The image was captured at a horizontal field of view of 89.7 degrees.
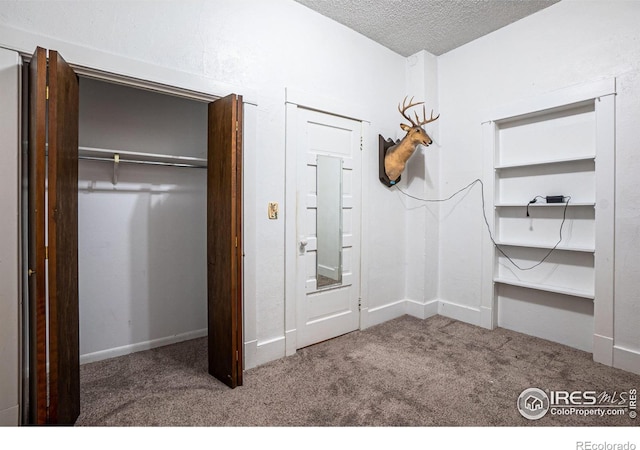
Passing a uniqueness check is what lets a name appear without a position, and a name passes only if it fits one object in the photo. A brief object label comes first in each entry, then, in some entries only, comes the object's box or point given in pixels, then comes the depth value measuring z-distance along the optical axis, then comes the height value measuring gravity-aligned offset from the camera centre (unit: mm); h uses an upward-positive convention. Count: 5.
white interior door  2791 -50
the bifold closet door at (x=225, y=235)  2107 -107
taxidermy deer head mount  3092 +715
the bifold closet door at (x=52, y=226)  1438 -28
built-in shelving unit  2525 +18
